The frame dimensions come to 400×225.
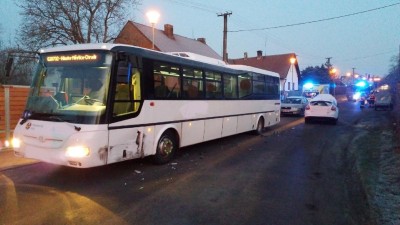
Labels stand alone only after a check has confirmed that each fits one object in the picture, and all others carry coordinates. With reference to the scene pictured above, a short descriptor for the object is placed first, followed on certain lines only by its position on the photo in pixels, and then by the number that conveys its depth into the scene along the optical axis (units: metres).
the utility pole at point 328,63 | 90.56
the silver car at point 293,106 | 28.34
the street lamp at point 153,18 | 18.34
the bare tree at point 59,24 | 29.52
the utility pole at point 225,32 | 28.33
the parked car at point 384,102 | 38.78
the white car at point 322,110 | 21.20
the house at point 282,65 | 58.71
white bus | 6.94
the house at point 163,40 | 37.31
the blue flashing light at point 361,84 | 58.94
